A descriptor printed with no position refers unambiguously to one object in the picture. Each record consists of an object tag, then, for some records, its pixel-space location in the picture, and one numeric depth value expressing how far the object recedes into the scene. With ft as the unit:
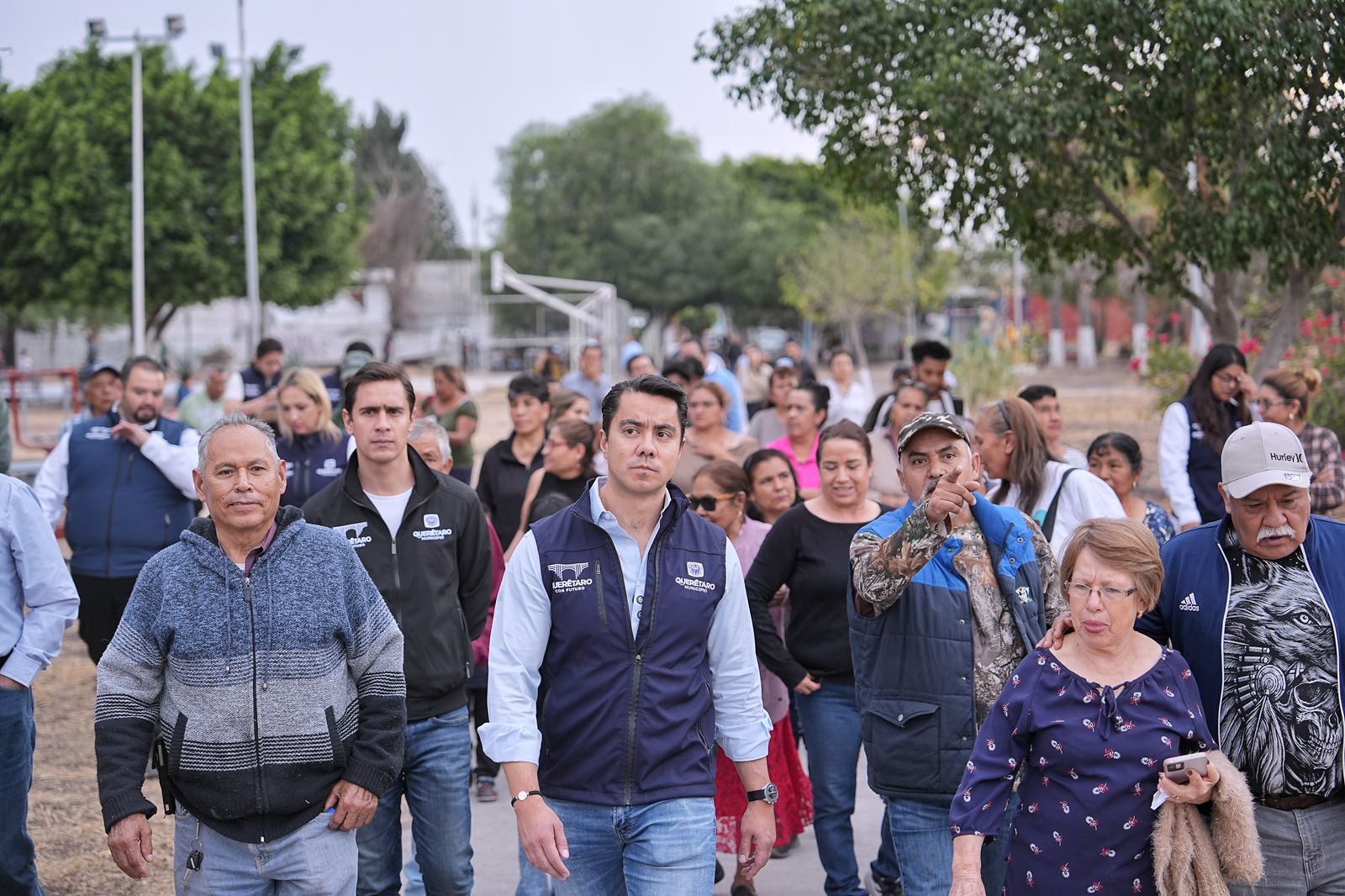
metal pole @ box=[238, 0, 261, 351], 84.64
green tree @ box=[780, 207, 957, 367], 170.71
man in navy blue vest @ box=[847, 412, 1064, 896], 13.87
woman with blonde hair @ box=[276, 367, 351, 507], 24.32
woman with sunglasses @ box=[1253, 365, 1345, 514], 25.85
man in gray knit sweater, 12.19
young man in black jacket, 15.62
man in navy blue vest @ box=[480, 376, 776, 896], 12.18
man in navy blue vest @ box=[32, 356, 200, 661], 23.97
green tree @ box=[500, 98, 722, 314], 223.71
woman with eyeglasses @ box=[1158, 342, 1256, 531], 26.55
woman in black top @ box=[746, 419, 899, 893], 18.35
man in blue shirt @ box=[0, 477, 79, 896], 15.64
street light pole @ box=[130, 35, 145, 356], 78.99
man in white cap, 12.44
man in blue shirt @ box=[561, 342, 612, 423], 44.52
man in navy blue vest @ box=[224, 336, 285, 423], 36.70
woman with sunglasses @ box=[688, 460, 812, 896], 18.67
